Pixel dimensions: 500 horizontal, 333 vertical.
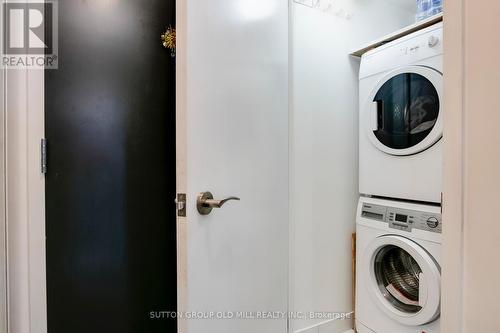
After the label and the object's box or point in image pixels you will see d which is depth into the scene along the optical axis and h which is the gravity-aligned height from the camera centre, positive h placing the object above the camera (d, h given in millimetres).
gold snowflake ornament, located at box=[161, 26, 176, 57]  1218 +551
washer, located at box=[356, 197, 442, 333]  1268 -563
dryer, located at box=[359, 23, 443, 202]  1308 +235
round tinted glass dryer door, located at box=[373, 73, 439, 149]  1342 +275
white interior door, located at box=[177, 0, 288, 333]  899 +13
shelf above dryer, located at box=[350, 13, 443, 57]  1347 +703
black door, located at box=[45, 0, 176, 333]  964 -32
